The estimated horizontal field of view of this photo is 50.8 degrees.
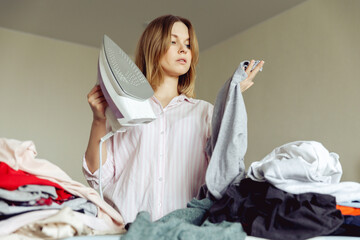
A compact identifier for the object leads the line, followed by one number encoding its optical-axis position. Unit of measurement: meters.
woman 0.96
